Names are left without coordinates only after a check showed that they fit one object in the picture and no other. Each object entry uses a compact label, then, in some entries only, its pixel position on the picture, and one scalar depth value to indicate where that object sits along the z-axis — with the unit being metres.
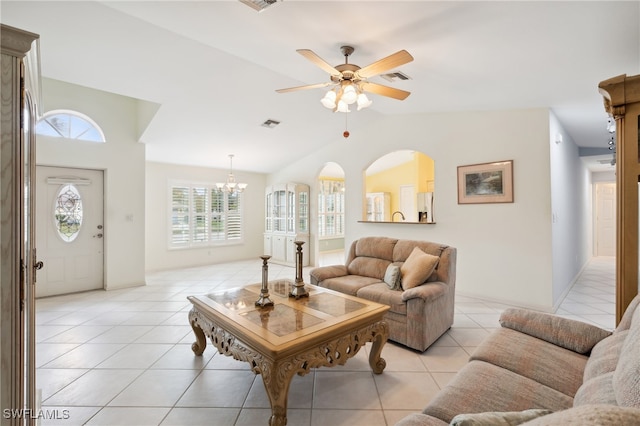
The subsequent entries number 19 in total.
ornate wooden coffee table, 1.62
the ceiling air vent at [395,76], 3.06
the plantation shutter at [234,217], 7.36
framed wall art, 3.90
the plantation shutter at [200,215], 6.77
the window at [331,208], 9.02
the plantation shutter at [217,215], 7.07
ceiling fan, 2.18
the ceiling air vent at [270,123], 4.94
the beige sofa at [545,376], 0.76
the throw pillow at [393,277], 2.95
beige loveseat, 2.55
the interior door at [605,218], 7.66
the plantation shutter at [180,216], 6.46
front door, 4.23
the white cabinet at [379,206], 9.16
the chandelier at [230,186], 6.36
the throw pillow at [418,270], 2.79
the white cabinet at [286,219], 6.81
